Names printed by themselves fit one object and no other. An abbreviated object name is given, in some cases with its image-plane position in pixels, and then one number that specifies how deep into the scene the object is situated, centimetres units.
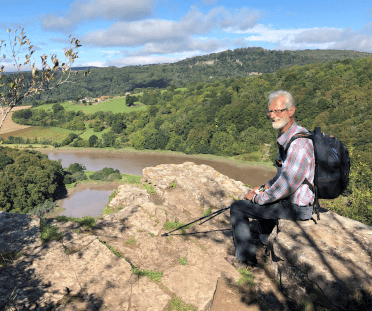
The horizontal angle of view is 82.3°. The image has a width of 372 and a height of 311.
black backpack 308
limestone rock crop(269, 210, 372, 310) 302
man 305
